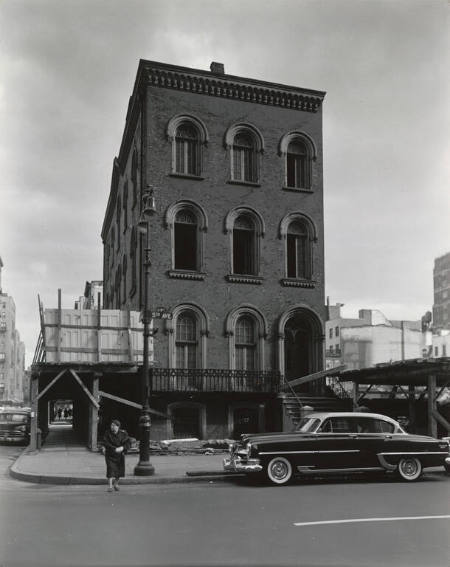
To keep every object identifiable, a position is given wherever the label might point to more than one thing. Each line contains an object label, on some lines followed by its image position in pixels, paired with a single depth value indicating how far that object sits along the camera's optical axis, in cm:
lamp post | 1636
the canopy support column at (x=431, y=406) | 2035
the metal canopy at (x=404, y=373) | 2019
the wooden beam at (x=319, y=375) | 2516
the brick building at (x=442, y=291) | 10894
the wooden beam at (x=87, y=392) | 2338
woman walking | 1426
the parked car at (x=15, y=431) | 3091
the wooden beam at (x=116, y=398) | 2373
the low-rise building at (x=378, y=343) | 7788
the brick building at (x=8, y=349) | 13838
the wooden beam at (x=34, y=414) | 2310
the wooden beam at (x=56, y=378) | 2305
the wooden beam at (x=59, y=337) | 2429
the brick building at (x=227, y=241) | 2723
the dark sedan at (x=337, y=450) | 1509
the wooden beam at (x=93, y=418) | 2376
